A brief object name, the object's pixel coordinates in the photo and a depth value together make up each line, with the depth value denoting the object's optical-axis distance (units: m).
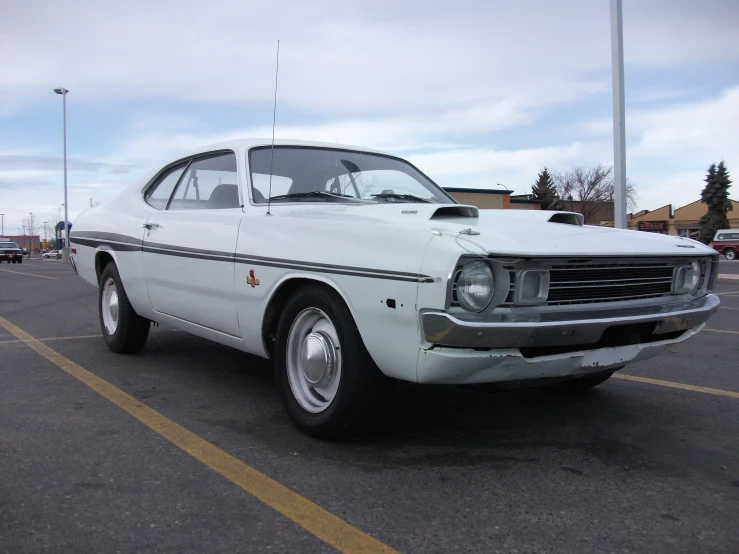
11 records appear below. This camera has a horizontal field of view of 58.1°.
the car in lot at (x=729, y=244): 40.34
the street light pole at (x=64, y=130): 39.59
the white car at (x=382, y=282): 2.68
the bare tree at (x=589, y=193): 63.75
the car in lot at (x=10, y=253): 40.38
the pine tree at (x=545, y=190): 63.84
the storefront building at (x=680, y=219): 66.31
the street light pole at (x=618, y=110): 12.41
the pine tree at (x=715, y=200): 59.91
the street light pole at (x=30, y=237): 124.95
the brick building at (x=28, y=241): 131.16
